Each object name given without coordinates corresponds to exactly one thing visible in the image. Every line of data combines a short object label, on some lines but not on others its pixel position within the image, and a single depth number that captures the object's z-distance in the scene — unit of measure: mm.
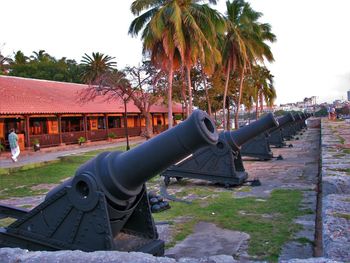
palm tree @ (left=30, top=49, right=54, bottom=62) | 52631
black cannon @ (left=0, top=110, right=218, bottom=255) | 3549
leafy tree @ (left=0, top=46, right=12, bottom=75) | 38200
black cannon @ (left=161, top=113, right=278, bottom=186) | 8586
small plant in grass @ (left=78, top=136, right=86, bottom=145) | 25797
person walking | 16762
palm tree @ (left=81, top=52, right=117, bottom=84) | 45938
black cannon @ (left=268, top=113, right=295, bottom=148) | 16983
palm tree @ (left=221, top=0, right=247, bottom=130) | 25406
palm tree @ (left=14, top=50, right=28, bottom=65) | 50125
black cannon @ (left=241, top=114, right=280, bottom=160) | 13339
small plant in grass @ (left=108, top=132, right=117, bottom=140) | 29456
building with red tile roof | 22797
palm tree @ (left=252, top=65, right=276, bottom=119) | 39494
